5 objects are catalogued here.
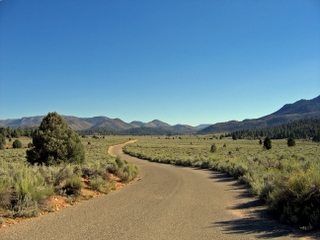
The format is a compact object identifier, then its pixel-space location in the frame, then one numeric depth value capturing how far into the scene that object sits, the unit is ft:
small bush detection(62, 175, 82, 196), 31.58
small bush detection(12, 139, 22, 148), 179.93
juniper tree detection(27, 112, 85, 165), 52.60
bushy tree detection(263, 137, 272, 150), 157.58
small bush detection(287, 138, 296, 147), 186.84
